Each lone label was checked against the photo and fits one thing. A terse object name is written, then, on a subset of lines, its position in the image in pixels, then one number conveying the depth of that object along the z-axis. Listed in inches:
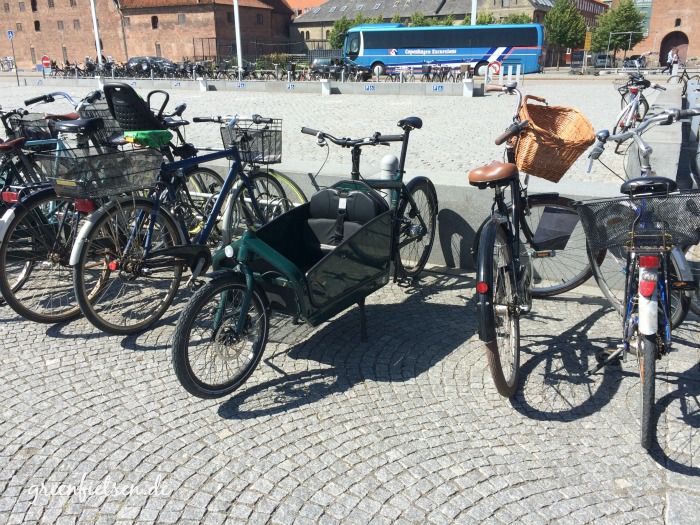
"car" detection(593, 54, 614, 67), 2132.9
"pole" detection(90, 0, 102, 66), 1609.3
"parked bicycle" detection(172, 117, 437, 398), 124.9
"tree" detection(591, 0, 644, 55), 2659.9
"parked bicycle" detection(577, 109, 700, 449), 108.8
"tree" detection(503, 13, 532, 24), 2605.8
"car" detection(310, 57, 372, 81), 1365.7
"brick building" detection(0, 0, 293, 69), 2682.1
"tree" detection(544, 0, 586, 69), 2539.4
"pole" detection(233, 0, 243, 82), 1347.2
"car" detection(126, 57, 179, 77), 1561.3
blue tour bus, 1598.2
